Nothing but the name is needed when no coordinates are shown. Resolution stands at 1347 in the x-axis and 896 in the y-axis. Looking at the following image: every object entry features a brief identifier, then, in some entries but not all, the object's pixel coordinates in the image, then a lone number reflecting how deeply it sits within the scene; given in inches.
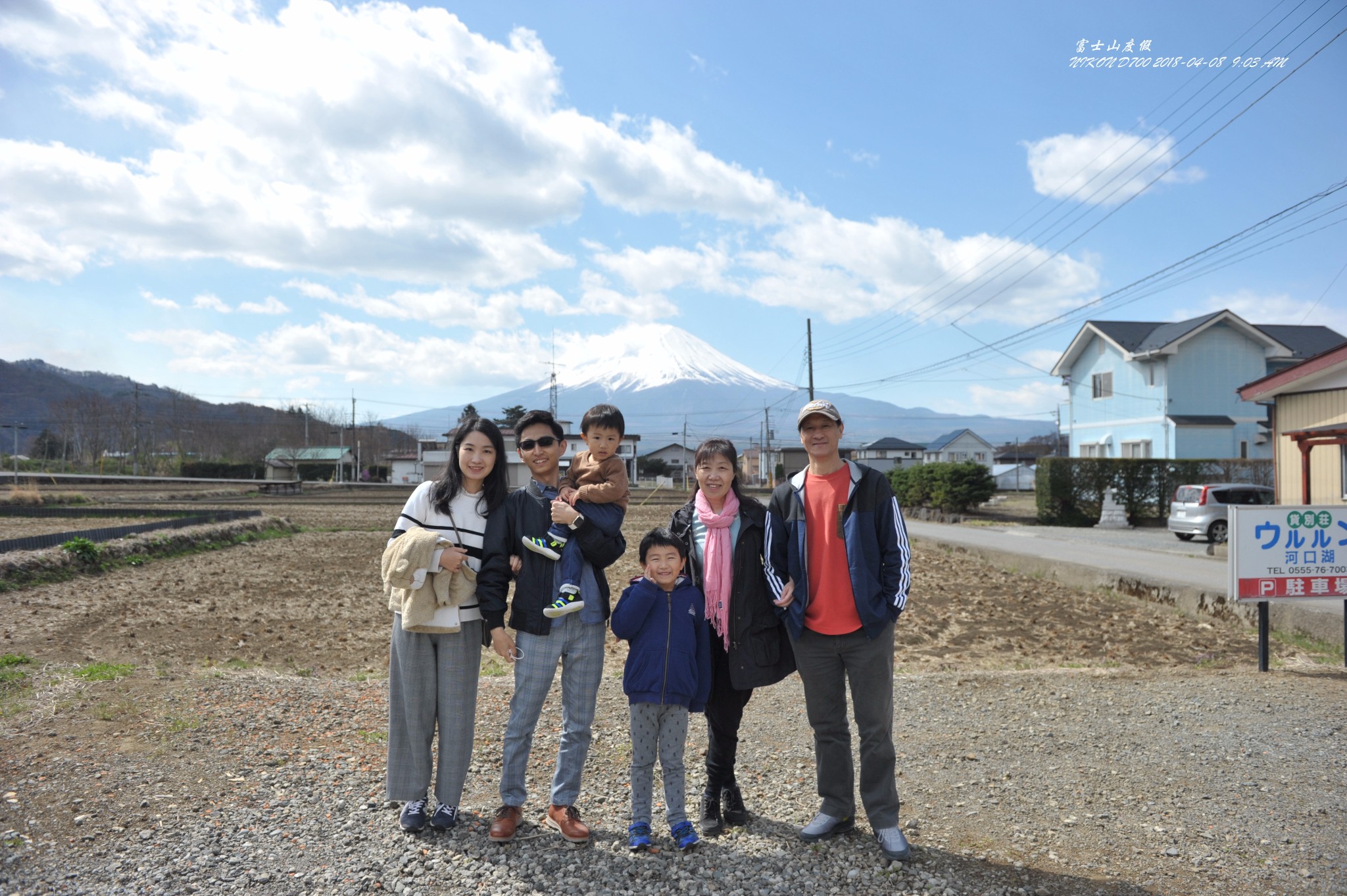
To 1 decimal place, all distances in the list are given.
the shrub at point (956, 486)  1027.3
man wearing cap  126.0
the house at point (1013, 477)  2074.3
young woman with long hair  131.3
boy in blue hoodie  126.6
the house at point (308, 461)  2610.7
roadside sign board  245.1
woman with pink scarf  130.3
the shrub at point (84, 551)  454.0
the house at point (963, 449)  2490.2
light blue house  1048.2
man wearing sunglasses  128.2
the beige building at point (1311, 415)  519.8
